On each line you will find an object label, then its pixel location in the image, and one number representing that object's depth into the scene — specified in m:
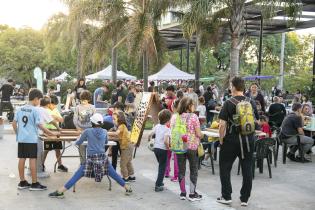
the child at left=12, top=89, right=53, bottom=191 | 7.19
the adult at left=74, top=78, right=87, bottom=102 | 16.40
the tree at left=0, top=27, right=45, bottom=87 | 50.78
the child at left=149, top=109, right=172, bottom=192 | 7.27
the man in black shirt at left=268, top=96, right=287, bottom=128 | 12.85
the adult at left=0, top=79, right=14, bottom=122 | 17.41
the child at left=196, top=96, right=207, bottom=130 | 13.78
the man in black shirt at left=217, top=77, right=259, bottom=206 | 6.50
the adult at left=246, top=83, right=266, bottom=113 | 11.74
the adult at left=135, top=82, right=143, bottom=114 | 12.09
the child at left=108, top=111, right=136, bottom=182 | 7.91
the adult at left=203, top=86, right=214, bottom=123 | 17.86
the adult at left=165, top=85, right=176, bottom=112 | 11.89
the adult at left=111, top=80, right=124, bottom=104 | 14.88
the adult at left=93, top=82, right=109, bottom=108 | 15.02
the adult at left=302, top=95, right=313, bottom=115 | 15.38
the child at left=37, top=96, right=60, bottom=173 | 7.69
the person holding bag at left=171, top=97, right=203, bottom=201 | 6.84
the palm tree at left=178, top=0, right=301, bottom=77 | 15.89
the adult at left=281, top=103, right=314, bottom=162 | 10.47
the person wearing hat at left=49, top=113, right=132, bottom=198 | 6.87
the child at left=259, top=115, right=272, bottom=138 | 10.26
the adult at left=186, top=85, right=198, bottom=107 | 14.59
